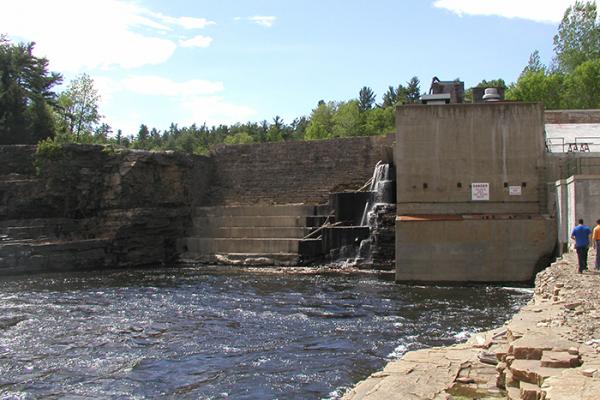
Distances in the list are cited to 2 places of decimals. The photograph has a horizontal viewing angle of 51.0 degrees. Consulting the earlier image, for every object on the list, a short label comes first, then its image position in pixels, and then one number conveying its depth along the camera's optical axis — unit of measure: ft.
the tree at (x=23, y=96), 133.80
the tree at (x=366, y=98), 339.77
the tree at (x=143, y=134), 359.87
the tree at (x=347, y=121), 258.37
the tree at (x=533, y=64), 209.46
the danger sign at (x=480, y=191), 72.64
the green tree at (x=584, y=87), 159.22
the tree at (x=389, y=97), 312.29
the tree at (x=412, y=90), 297.12
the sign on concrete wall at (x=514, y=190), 72.33
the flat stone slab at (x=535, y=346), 23.20
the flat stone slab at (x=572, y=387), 17.80
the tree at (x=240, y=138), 286.87
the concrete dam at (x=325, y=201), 68.54
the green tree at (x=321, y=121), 269.23
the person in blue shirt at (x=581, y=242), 44.29
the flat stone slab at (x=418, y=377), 22.93
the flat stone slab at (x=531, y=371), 20.84
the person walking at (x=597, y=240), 45.14
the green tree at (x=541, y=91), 165.78
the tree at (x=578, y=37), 185.68
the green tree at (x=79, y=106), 176.55
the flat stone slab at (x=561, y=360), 21.71
